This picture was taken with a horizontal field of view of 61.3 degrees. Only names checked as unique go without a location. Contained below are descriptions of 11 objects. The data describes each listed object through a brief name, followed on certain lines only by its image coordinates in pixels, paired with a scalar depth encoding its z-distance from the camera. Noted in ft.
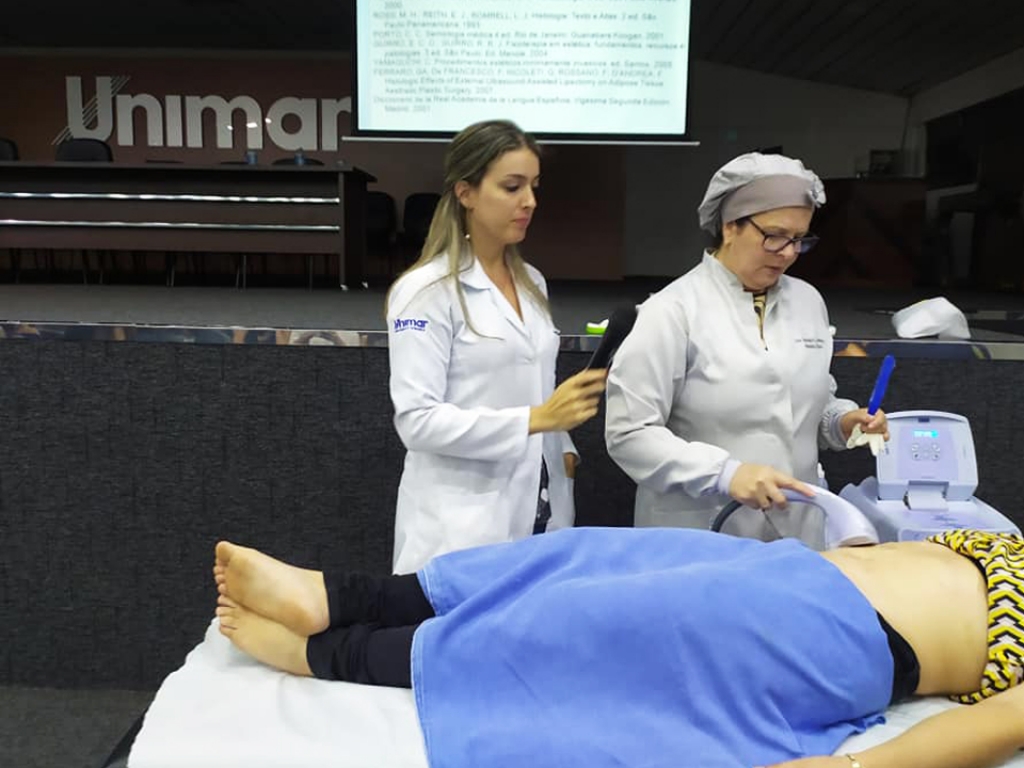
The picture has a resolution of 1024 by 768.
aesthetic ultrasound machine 5.58
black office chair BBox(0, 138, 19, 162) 20.71
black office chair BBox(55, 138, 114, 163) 19.26
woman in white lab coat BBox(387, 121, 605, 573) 4.95
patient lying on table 3.42
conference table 17.26
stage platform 7.09
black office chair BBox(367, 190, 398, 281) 22.35
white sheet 3.30
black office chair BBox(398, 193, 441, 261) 22.38
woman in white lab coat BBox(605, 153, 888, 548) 4.85
